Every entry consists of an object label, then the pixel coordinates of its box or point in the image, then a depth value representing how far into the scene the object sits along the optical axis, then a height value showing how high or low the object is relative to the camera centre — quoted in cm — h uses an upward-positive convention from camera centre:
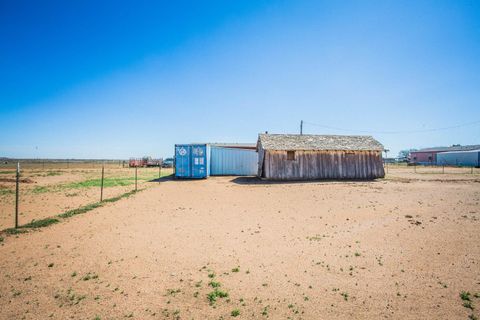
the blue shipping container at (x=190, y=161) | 2406 +4
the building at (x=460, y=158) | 4709 +101
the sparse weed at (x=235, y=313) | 391 -243
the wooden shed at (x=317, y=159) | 2341 +28
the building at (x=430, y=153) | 5808 +256
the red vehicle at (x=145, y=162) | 5477 -21
